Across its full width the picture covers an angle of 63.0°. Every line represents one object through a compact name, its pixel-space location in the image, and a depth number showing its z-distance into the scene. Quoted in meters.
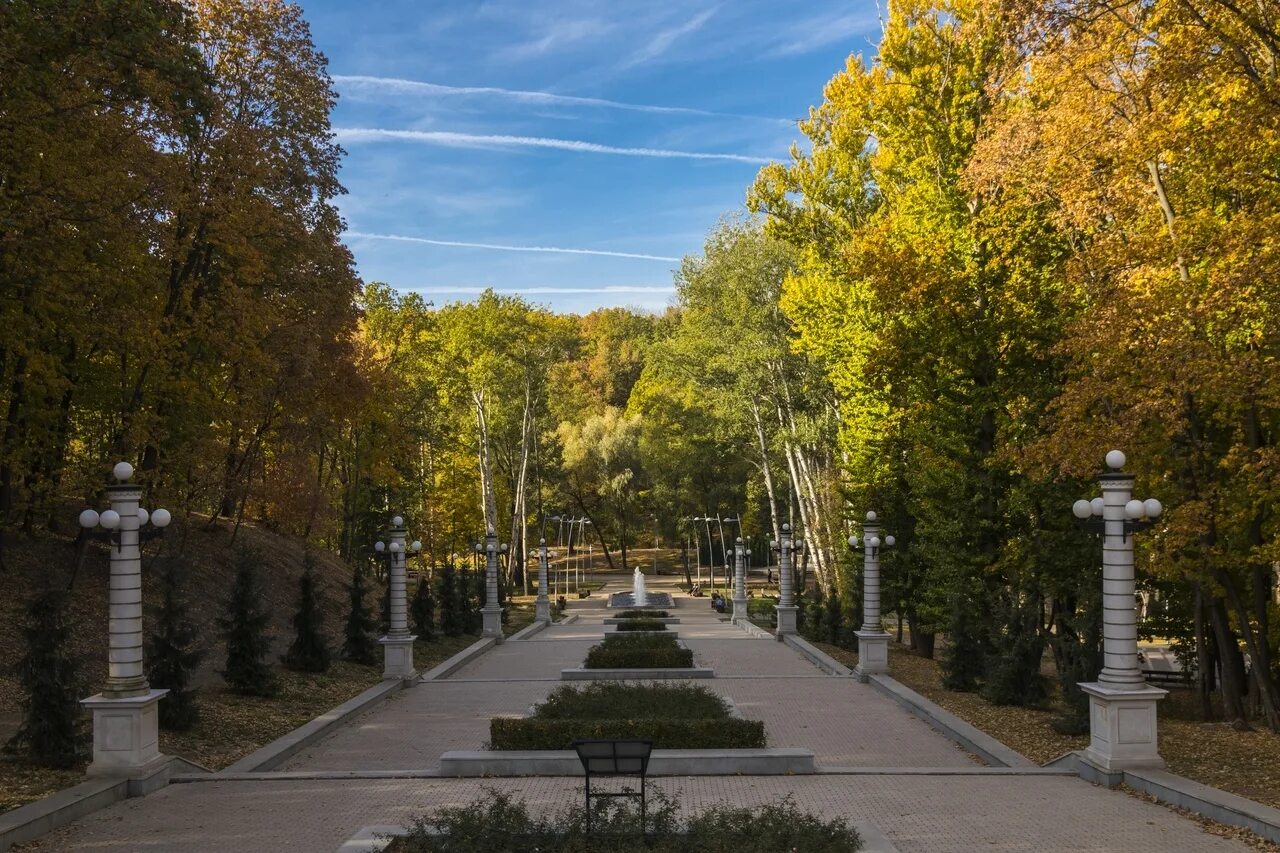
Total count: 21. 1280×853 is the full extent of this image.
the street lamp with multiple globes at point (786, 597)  28.20
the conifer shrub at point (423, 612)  26.05
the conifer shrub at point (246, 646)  15.68
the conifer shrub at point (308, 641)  18.84
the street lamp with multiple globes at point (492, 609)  28.28
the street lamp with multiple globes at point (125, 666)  10.30
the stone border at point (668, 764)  10.96
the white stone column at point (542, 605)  35.38
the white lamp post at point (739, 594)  35.50
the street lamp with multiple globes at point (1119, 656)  10.51
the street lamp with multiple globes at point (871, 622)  18.91
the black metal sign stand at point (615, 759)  8.00
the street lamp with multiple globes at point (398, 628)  18.72
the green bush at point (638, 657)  20.17
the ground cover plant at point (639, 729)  11.54
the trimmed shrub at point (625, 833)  7.21
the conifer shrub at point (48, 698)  10.61
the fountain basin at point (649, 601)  49.66
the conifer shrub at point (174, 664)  12.83
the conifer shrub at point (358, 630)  21.09
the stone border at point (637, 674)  19.09
